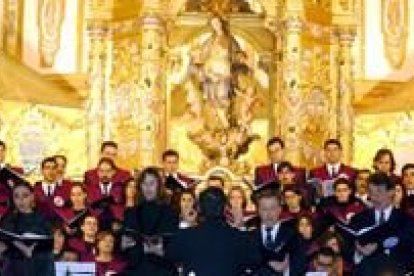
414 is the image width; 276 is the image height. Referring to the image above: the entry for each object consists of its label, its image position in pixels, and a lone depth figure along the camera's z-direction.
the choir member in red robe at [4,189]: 12.57
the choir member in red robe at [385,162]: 12.63
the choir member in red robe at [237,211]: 11.75
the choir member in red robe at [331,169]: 13.53
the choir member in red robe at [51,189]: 13.33
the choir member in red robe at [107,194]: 11.94
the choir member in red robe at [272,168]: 13.71
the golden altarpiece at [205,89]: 19.29
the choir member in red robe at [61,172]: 13.80
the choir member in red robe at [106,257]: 11.12
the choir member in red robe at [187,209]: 11.28
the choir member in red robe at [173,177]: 13.10
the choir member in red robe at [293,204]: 11.93
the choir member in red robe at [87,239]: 11.45
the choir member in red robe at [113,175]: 13.44
